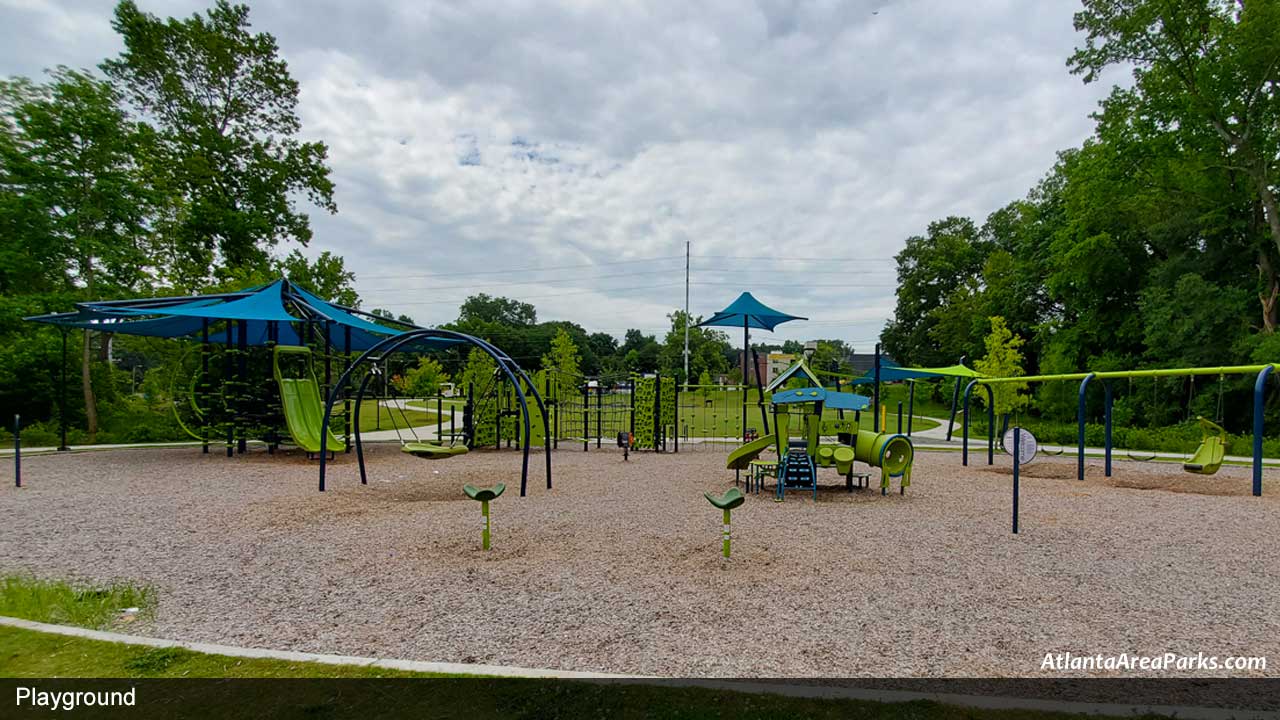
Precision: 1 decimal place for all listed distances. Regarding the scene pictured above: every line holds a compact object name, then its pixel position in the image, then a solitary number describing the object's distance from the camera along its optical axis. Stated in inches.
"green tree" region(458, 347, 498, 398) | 710.9
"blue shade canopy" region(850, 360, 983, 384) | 791.7
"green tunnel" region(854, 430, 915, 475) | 350.0
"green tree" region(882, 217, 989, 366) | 1777.8
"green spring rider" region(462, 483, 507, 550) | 223.1
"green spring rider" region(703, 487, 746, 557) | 210.7
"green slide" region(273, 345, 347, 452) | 460.1
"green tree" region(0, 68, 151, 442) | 572.4
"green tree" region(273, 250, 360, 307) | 824.9
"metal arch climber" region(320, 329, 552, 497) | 327.3
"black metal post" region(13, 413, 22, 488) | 340.6
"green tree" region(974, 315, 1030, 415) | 968.8
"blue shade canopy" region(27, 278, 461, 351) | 426.6
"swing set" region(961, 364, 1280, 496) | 360.2
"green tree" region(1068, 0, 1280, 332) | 751.1
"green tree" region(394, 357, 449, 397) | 1272.6
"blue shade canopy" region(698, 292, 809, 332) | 530.9
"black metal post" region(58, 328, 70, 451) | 508.1
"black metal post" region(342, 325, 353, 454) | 505.7
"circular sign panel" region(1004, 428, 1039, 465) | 325.7
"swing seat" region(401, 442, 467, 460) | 342.0
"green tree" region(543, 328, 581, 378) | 990.4
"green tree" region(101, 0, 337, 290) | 784.9
